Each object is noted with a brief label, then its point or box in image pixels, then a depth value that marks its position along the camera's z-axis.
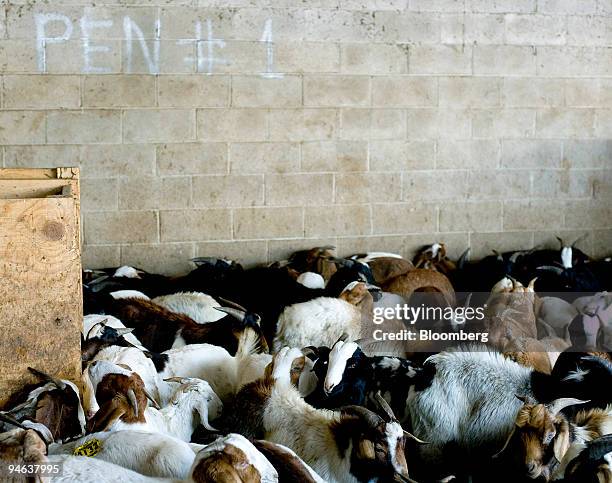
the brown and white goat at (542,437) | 3.98
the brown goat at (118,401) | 3.97
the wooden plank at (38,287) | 3.89
